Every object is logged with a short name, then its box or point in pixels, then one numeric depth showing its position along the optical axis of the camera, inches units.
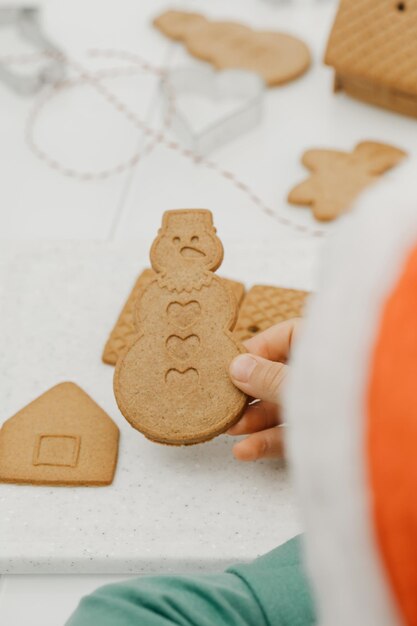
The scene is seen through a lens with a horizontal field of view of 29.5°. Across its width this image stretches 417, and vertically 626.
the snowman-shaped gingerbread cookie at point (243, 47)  37.6
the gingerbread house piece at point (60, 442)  24.1
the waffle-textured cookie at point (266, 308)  27.1
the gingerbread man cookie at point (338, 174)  32.0
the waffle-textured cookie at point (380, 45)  34.0
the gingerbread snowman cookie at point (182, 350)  22.5
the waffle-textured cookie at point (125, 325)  26.8
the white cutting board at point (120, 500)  22.9
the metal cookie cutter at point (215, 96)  34.8
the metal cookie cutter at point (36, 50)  38.1
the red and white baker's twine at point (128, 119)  33.4
